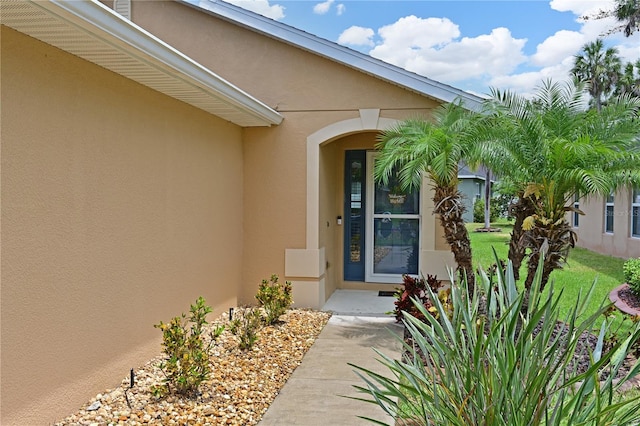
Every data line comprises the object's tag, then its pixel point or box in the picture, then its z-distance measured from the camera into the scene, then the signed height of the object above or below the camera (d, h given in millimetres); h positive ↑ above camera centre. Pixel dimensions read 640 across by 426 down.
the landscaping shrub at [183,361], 4590 -1525
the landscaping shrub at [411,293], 7109 -1343
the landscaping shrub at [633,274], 9242 -1371
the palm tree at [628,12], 18438 +7353
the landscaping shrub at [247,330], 6012 -1609
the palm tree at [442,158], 6594 +628
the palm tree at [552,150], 6527 +744
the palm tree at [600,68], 28406 +8099
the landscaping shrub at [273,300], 7211 -1476
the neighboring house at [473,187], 33372 +1230
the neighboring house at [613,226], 15445 -775
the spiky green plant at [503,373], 2514 -939
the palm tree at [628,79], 26188 +6969
